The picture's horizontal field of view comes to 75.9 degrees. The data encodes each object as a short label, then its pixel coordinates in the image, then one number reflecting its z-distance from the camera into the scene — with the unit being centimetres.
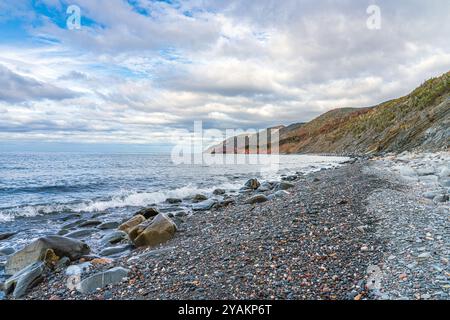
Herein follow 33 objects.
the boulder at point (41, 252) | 763
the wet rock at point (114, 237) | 973
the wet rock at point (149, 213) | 1312
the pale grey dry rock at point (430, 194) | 984
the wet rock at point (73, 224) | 1234
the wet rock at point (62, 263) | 733
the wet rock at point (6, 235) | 1083
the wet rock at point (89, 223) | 1249
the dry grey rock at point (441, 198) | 908
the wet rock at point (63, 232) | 1125
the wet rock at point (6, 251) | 898
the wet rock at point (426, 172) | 1506
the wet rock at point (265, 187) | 1987
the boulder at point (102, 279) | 564
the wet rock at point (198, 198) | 1816
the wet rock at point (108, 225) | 1201
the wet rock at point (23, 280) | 620
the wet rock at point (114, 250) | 845
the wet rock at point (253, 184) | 2183
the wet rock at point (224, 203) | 1480
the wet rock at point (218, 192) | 2055
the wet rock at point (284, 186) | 1837
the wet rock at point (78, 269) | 685
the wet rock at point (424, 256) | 479
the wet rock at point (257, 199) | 1394
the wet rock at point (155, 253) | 727
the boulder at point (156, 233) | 875
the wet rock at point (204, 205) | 1480
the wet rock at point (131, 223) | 1108
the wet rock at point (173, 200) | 1813
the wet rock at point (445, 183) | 1130
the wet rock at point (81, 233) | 1082
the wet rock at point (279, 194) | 1452
